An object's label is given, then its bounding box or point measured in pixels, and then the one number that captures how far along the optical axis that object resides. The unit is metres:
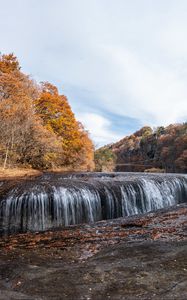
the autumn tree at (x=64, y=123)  34.72
